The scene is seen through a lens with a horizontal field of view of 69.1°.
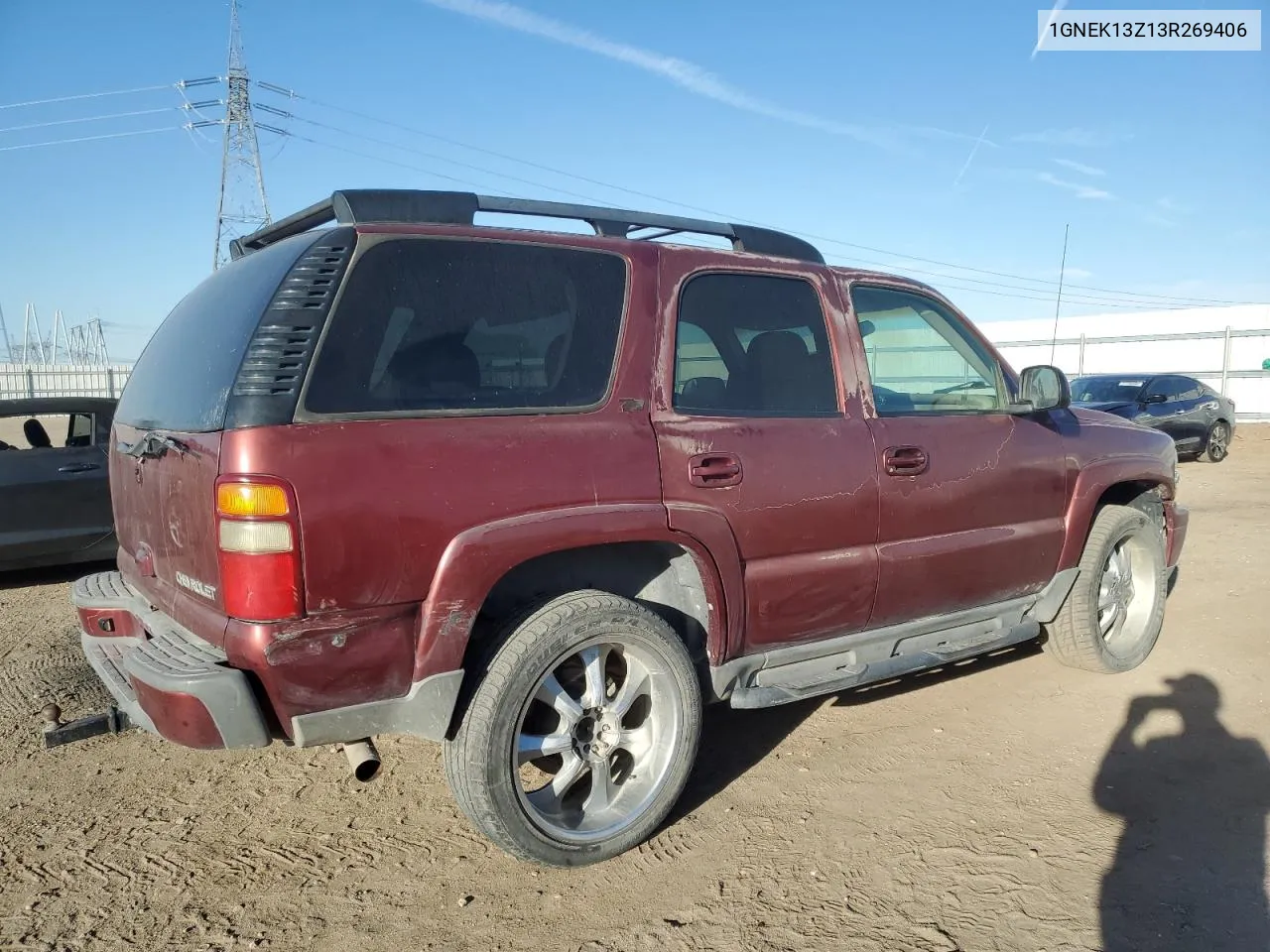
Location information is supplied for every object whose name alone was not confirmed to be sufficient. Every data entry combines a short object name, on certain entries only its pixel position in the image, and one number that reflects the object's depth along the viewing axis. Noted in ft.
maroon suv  8.28
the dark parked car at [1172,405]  50.47
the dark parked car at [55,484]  21.03
